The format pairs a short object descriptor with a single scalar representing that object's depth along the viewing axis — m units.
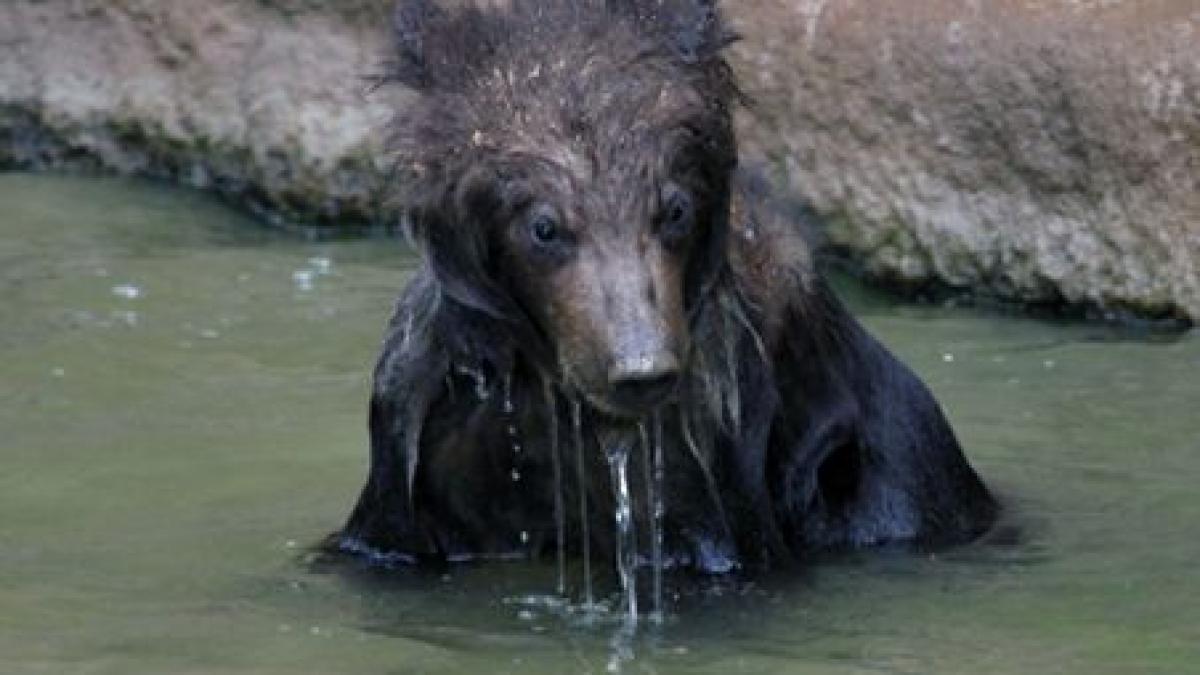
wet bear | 12.48
